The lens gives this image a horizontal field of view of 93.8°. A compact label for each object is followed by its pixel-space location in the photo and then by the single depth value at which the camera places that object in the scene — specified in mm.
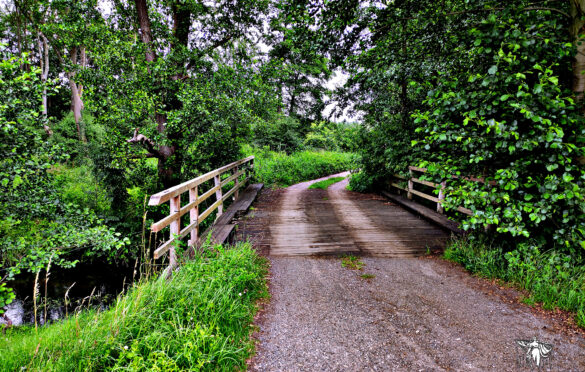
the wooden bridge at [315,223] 4621
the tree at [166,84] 6078
